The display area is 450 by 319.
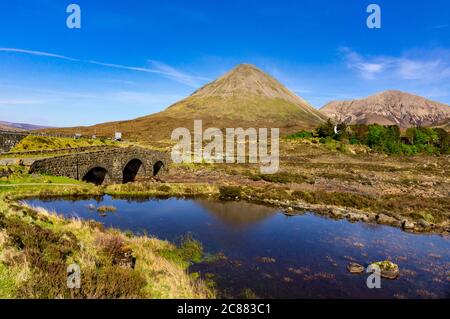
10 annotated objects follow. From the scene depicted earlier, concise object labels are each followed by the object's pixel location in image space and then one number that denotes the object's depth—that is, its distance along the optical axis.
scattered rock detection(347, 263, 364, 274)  19.55
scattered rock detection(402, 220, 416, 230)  30.58
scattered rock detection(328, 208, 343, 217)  34.64
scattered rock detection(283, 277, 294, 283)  17.88
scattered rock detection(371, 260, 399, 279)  19.12
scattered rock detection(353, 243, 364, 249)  24.58
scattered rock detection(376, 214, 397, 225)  32.14
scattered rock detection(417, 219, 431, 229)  31.16
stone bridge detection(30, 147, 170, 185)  37.44
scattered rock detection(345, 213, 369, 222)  33.09
